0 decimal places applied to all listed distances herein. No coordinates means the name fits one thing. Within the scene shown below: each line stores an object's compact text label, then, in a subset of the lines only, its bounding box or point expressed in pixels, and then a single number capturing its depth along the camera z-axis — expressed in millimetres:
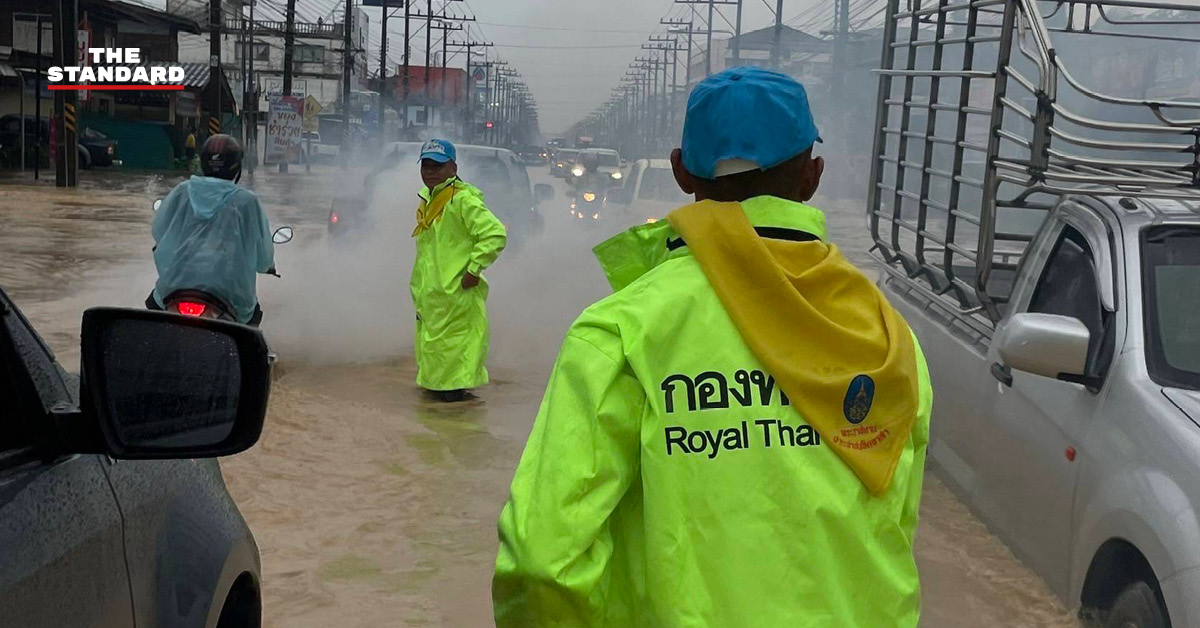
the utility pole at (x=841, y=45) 40062
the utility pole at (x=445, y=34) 91625
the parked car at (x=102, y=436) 1905
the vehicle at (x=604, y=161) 35500
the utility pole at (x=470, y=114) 96862
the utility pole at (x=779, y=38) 47688
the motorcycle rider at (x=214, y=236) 6855
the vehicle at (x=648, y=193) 20078
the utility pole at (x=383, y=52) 62594
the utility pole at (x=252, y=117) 48122
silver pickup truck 3656
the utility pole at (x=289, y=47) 44962
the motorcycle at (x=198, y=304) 6746
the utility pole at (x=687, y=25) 79962
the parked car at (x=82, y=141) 38781
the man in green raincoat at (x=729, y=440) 1944
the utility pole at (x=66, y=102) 32344
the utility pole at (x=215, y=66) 37219
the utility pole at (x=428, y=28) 81875
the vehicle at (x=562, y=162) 53606
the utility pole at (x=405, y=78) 70688
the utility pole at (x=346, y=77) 50188
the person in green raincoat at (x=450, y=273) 8672
